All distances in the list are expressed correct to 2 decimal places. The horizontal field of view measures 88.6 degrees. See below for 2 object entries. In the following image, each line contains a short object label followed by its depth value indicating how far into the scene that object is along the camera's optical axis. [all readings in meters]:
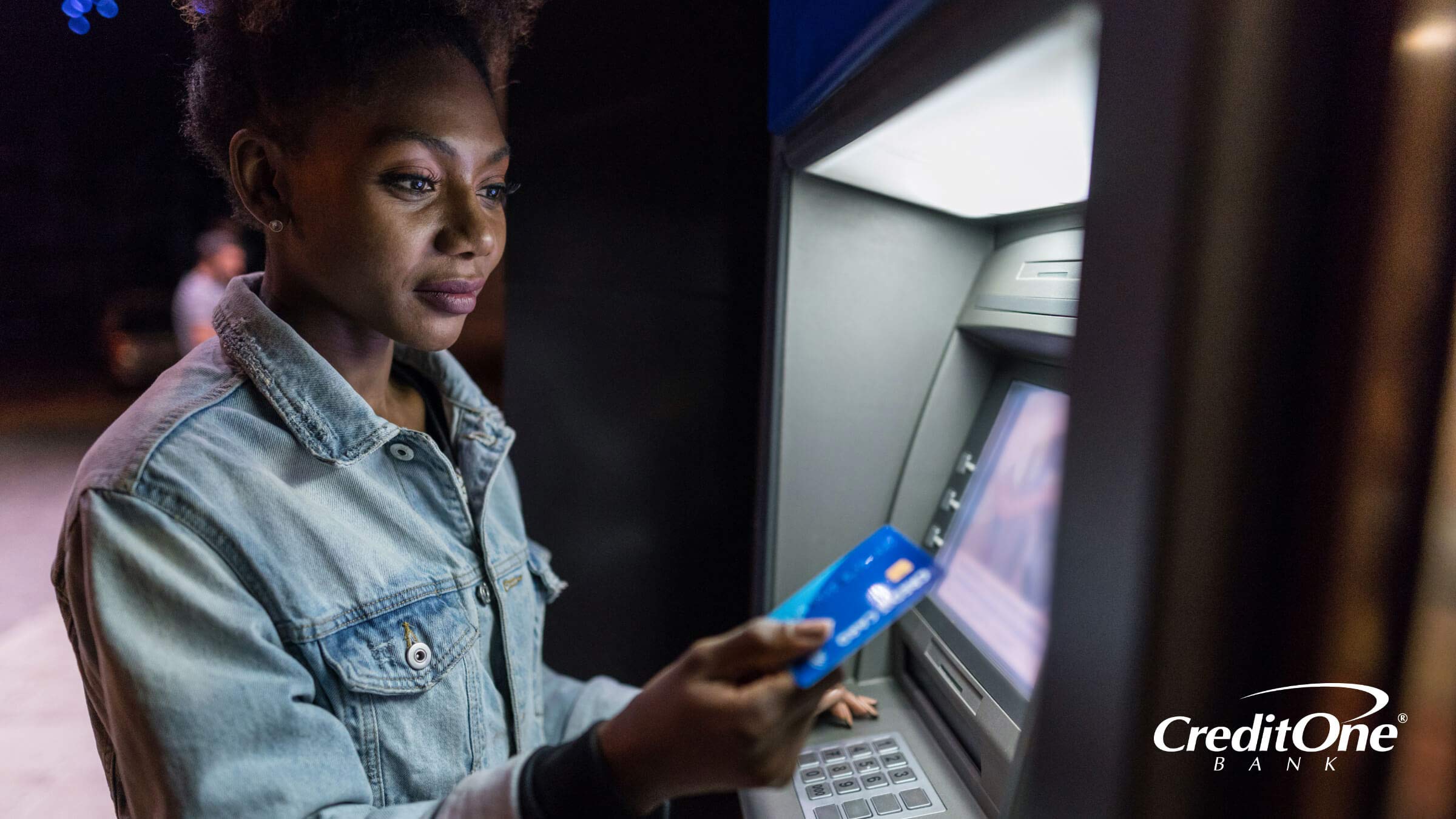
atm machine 1.00
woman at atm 0.68
